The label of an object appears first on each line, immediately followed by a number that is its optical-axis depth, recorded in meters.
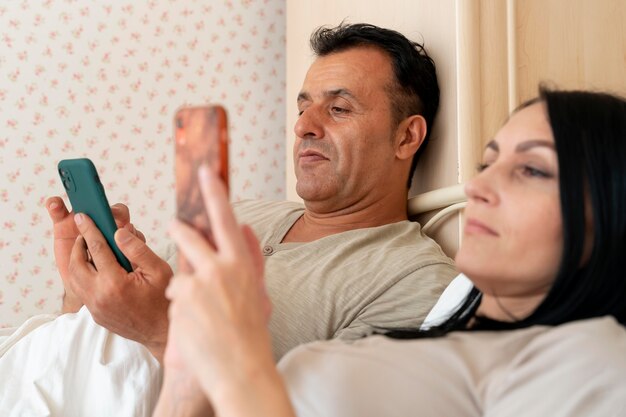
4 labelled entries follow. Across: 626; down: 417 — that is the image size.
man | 1.20
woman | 0.62
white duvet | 1.17
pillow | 1.12
